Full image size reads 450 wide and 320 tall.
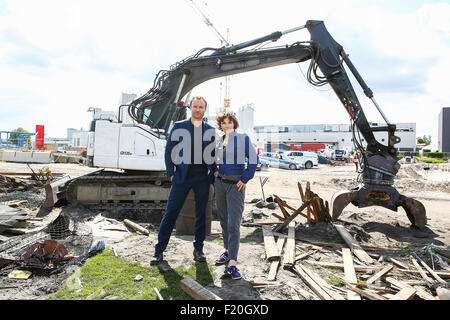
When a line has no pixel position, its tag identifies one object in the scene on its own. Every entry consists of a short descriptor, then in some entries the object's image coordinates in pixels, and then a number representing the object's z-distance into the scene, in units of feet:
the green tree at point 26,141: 98.20
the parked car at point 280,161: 88.02
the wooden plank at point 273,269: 11.05
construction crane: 173.66
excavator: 21.63
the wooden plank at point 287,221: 18.40
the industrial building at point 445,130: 169.17
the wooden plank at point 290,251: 12.51
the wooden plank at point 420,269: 11.78
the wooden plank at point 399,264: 13.10
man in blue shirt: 12.00
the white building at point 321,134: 193.98
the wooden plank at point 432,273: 11.45
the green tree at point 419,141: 270.77
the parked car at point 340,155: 125.96
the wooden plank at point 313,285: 9.77
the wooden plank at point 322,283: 9.84
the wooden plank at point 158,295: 9.08
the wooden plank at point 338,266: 12.58
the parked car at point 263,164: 80.89
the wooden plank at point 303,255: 13.55
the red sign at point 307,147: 177.63
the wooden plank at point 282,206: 20.02
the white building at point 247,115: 175.29
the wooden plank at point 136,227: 16.98
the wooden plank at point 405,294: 9.68
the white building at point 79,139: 203.40
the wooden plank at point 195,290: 8.68
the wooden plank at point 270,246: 13.04
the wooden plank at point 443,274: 12.12
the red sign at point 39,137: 92.89
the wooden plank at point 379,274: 11.35
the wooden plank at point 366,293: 9.70
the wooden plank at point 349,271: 9.88
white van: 92.32
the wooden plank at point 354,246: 13.91
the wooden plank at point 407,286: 10.07
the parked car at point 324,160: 116.04
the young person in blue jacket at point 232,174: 11.24
